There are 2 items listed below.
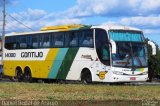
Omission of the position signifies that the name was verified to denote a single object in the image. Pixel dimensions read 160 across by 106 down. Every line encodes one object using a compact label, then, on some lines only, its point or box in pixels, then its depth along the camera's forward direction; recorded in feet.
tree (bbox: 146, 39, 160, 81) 139.75
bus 88.02
